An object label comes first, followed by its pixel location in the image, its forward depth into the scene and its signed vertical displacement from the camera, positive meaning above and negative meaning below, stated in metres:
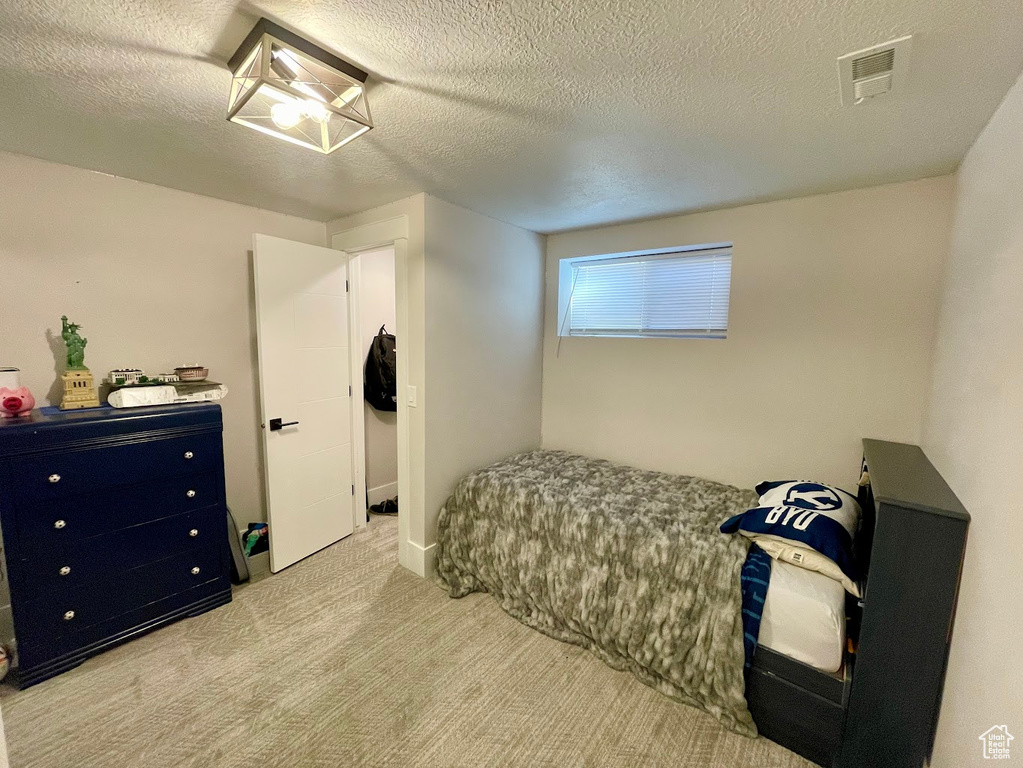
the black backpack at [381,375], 3.51 -0.29
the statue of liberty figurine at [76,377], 2.01 -0.20
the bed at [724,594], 1.40 -1.08
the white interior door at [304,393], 2.62 -0.37
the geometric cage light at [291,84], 1.14 +0.78
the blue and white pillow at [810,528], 1.61 -0.74
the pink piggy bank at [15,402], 1.83 -0.30
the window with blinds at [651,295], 2.73 +0.36
